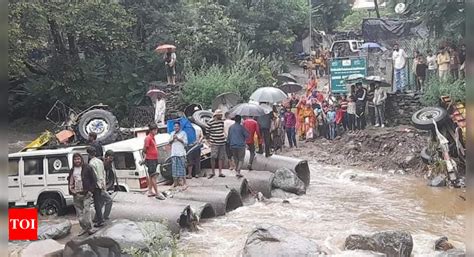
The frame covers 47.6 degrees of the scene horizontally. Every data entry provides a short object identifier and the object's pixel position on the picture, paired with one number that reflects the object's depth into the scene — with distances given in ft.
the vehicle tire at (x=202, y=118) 51.03
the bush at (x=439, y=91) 49.29
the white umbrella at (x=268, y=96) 51.44
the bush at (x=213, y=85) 69.00
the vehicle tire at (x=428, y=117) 48.37
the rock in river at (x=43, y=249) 24.90
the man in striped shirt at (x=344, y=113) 59.00
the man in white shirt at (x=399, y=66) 59.47
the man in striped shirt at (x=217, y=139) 40.55
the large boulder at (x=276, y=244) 26.94
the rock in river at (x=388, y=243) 27.66
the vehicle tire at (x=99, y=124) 47.44
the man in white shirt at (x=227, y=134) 40.96
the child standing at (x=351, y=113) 58.10
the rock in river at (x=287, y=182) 42.24
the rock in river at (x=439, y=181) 45.16
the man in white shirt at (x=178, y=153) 37.27
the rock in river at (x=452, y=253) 24.86
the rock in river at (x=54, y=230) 29.94
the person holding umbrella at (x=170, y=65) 71.97
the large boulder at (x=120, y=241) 25.46
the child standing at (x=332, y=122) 59.67
